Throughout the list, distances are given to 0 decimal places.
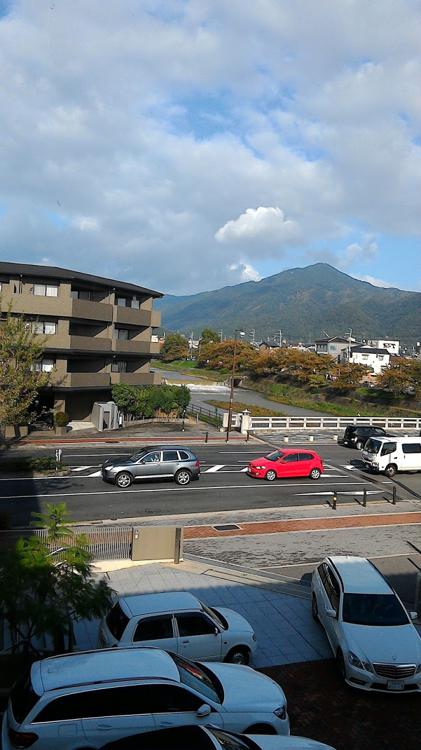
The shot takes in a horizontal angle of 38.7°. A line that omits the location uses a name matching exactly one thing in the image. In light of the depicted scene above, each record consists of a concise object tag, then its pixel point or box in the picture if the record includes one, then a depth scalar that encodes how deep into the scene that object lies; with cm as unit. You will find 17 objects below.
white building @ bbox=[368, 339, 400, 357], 17862
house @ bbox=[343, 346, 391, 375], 13488
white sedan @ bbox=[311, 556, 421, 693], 991
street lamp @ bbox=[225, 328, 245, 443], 3928
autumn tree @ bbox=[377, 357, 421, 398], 6694
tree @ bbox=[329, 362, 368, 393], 7325
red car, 2809
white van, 2981
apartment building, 4166
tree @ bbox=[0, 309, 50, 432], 3250
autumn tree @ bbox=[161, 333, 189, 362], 14288
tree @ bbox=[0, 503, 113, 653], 909
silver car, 2553
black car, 3859
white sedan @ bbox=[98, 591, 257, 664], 989
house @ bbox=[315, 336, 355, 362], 15825
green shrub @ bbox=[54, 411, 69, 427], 3959
